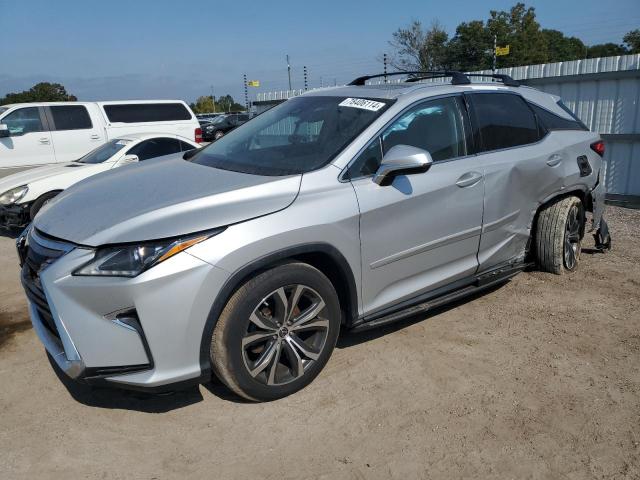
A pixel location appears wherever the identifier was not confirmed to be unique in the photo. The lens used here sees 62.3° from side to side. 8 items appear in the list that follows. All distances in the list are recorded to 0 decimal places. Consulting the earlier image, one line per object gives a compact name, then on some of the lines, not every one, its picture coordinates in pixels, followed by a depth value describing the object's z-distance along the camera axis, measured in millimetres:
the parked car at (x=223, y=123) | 27970
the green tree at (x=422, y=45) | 31203
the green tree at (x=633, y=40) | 51962
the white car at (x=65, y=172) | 6887
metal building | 8547
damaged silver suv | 2570
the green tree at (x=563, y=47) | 60906
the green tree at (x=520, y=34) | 42781
